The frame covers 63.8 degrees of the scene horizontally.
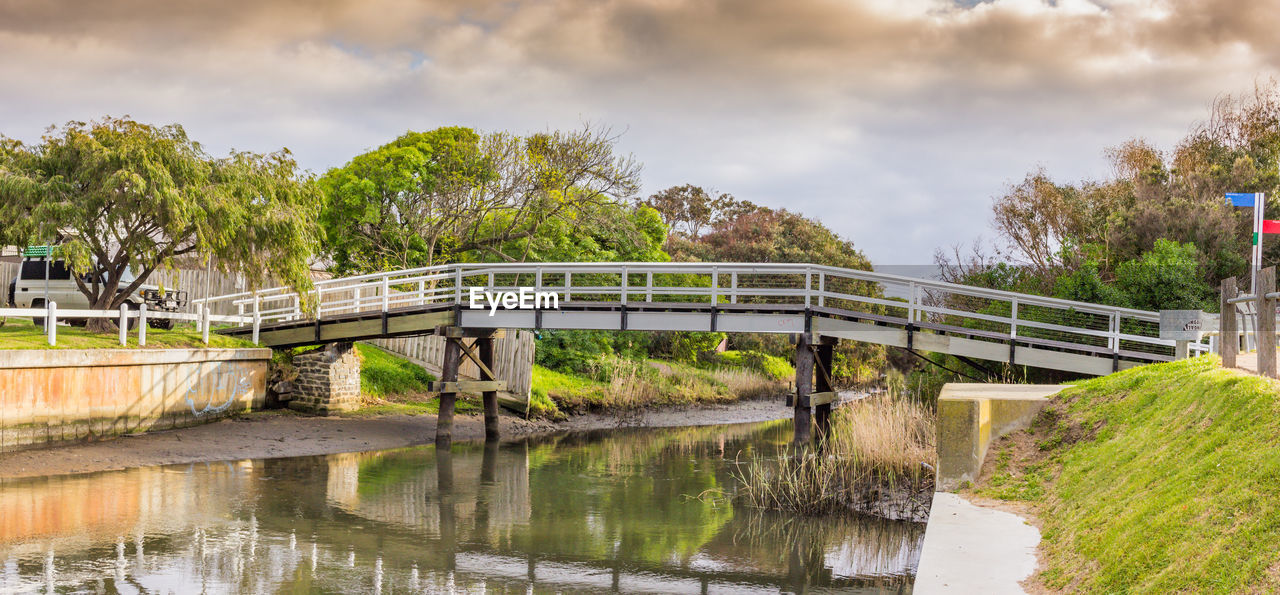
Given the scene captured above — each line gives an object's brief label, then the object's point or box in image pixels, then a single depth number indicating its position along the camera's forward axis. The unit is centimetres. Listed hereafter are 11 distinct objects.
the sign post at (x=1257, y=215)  1608
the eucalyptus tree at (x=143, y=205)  1950
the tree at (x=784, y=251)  4500
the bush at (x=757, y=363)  4159
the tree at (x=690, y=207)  6469
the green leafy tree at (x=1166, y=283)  2084
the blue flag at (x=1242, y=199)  1731
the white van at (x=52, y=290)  2489
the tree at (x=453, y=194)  3089
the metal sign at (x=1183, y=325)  1421
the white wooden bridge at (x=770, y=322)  1848
